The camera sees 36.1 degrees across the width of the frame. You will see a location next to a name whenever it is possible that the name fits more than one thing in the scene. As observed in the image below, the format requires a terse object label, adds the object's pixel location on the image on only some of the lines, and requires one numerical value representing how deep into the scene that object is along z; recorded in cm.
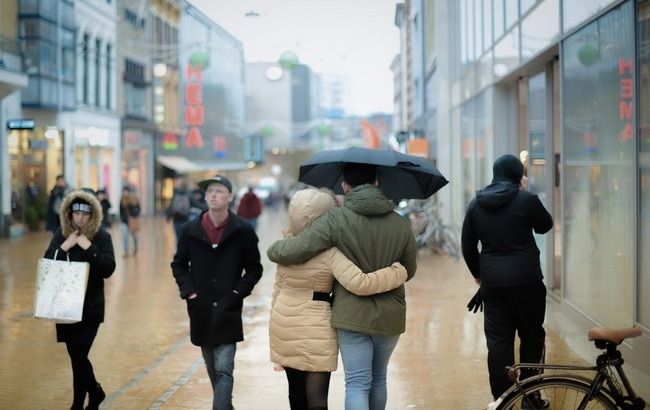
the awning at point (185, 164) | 5162
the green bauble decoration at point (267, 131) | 5487
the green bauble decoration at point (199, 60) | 3366
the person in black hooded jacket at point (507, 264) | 643
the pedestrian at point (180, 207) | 1914
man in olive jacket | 530
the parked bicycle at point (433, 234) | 2089
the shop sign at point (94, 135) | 3741
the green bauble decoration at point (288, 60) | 3341
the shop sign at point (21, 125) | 2867
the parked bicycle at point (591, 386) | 500
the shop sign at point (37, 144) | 3206
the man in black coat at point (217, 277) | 635
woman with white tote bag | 695
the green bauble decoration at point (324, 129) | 5725
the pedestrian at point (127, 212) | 2152
